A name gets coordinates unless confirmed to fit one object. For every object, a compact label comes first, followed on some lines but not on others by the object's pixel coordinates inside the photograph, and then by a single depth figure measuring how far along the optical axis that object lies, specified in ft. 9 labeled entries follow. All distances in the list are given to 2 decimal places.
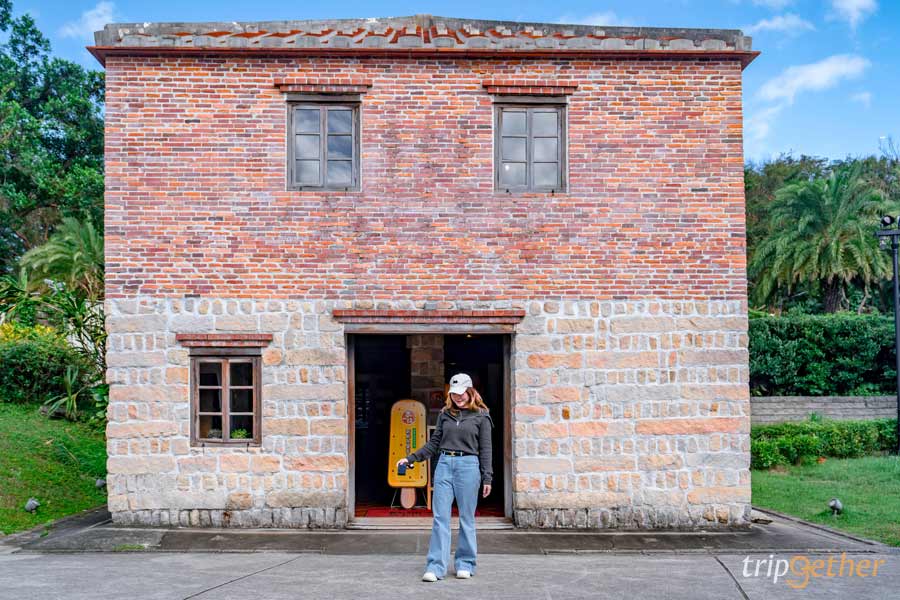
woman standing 23.30
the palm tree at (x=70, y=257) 68.08
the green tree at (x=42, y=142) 74.13
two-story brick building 31.37
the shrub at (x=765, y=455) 50.31
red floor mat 34.60
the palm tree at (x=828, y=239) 71.72
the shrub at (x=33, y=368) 50.62
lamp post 50.57
